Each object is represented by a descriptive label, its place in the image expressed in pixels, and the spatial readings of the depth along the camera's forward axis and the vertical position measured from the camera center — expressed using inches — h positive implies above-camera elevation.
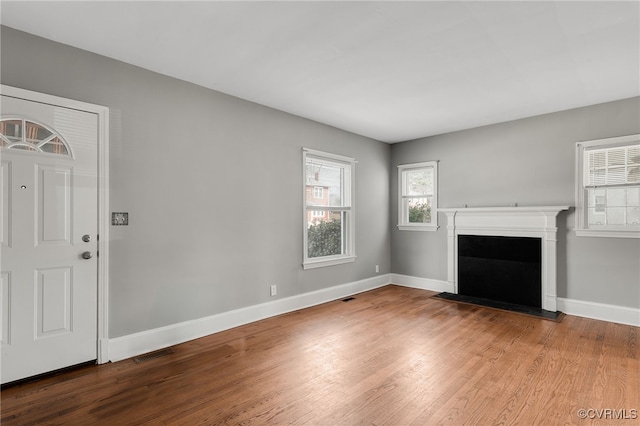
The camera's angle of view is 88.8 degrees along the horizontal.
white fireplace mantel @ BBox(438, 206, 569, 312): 170.4 -7.8
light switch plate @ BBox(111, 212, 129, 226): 115.3 -1.6
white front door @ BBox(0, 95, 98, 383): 96.1 -7.4
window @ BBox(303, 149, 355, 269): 187.3 +2.7
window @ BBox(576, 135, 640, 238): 153.2 +12.8
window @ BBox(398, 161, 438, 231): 221.6 +12.0
